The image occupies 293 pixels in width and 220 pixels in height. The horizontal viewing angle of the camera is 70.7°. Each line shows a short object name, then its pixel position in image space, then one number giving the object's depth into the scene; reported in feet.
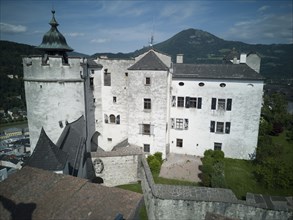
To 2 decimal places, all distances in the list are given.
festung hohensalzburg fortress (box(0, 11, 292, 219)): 28.22
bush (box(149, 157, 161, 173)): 69.62
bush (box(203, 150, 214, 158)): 77.03
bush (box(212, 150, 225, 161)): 74.97
